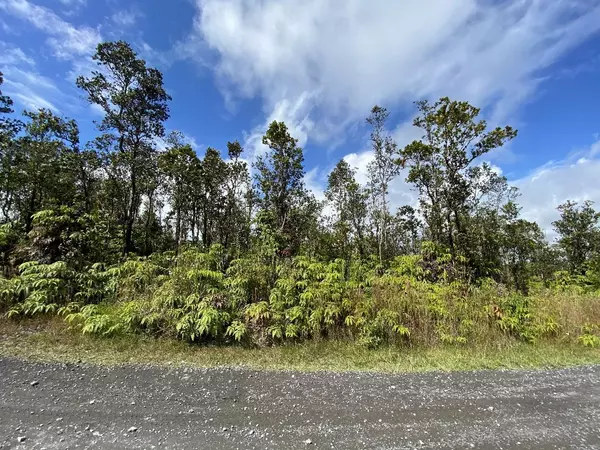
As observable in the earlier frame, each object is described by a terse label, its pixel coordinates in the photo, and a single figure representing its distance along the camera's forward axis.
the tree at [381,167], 17.77
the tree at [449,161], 13.26
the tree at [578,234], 21.45
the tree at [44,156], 15.80
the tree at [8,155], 14.77
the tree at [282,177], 14.41
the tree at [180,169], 17.61
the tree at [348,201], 20.59
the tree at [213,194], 18.48
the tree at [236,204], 18.52
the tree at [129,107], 14.48
